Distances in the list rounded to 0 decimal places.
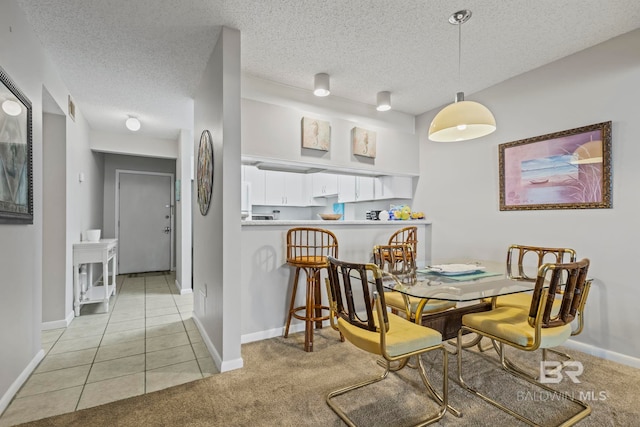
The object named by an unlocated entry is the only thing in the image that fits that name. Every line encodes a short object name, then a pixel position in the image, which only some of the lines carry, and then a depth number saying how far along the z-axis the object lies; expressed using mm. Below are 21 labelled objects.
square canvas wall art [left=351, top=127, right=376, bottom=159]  3573
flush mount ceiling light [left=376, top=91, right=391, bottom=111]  3375
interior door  5828
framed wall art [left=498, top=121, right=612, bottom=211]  2443
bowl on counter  3356
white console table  3395
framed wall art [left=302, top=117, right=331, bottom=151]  3236
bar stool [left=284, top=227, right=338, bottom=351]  2578
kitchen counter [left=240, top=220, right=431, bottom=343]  2715
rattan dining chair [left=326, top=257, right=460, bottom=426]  1507
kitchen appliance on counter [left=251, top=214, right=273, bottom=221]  5090
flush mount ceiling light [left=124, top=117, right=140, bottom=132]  4070
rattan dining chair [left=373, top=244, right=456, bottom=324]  1998
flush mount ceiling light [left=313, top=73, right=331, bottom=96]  2943
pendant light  2012
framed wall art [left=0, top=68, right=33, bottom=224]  1707
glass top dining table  1602
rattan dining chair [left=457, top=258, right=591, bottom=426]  1553
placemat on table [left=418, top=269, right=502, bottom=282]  1956
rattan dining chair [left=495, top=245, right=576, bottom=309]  2145
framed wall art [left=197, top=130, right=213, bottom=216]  2579
